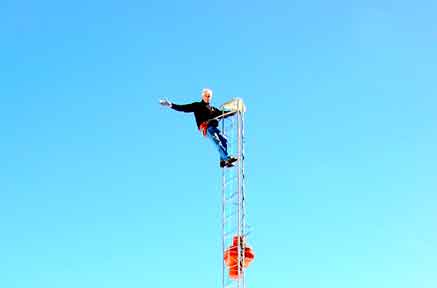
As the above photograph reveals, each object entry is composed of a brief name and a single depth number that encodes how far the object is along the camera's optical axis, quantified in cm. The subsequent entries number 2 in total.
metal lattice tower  1355
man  1618
